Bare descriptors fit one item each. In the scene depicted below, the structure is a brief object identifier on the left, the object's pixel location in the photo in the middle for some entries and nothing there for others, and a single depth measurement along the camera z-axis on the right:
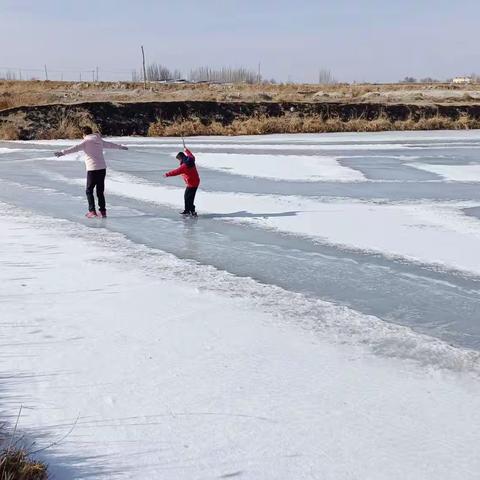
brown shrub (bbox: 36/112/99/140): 27.94
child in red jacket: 10.69
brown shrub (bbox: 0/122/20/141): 27.45
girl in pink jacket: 10.91
